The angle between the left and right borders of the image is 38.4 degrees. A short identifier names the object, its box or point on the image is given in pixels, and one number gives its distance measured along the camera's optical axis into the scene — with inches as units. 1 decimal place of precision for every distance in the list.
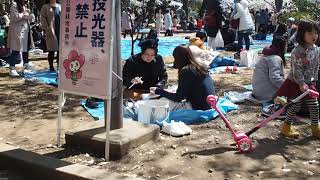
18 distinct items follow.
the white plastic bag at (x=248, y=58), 404.8
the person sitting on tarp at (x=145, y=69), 252.5
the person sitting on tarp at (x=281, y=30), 473.4
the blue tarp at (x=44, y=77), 332.2
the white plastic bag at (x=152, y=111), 206.2
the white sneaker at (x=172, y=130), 195.8
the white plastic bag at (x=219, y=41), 493.7
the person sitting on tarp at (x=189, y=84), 215.2
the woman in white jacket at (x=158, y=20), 951.0
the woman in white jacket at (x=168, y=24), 928.2
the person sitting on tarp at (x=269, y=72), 245.3
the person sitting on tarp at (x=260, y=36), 758.5
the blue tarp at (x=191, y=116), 216.1
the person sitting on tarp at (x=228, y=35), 576.1
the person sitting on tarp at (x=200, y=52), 280.7
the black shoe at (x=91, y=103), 250.2
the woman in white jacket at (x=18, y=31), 353.4
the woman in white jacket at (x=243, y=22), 485.0
